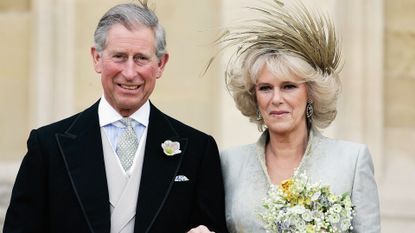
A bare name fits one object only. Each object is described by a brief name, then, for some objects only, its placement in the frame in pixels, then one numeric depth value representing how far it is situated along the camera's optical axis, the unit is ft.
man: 32.73
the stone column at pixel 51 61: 54.34
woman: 34.40
